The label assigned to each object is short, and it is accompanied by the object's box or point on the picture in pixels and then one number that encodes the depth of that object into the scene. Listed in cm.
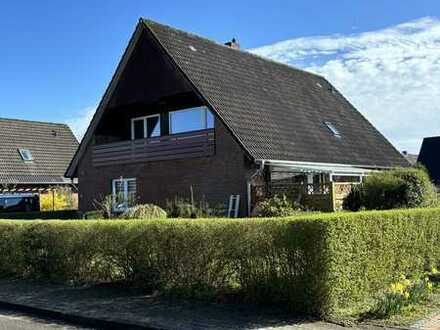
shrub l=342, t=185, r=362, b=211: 1672
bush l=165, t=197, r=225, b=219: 1909
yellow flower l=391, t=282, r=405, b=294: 830
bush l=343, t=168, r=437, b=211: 1548
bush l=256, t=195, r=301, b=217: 1797
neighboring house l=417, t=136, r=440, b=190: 5001
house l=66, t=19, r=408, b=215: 2058
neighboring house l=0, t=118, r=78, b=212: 3516
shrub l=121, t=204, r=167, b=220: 1752
